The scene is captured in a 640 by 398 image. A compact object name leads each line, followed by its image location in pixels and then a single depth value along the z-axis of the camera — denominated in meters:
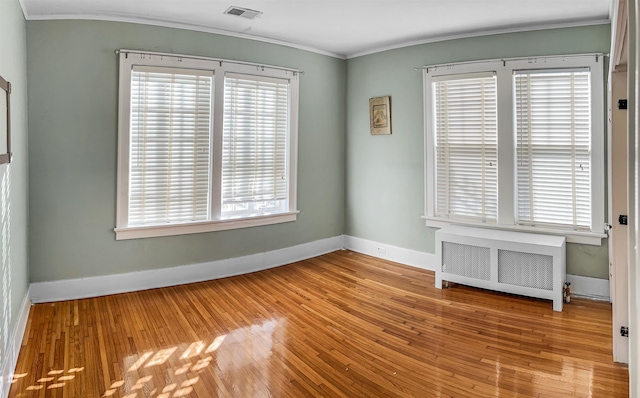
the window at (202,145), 3.70
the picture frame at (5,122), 2.27
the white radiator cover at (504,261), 3.41
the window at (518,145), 3.61
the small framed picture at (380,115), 4.80
